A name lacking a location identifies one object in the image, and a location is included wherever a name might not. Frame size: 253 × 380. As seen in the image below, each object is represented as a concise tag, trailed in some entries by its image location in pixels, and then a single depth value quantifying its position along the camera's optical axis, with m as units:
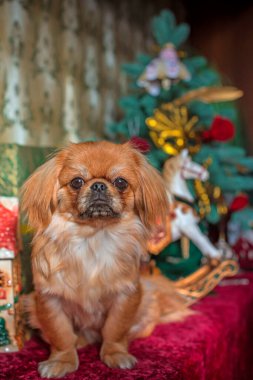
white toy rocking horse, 1.93
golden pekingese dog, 1.18
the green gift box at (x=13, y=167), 1.56
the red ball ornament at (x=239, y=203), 2.41
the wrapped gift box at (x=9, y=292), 1.30
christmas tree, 2.13
